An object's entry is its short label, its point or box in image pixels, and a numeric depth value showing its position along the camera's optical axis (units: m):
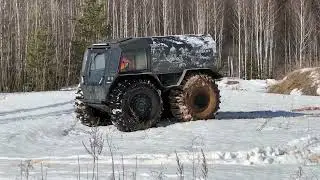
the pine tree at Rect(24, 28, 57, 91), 44.62
